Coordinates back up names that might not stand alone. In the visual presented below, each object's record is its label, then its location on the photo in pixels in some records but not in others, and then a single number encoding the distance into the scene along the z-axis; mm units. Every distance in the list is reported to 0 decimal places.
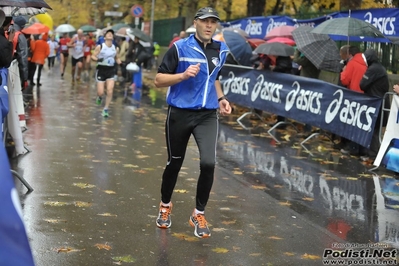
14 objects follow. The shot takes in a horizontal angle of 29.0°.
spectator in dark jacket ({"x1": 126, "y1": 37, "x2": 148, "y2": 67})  30142
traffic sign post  38188
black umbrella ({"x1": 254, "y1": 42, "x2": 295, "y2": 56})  17250
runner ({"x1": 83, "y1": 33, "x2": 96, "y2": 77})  33500
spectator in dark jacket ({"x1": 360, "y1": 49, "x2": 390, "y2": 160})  12805
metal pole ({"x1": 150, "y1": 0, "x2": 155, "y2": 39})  39959
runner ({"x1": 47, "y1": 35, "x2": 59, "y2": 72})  35156
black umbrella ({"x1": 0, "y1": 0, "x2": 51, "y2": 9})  8289
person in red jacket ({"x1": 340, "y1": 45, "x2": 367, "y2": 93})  13734
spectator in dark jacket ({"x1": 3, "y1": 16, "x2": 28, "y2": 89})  13345
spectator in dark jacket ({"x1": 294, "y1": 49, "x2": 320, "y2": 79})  17156
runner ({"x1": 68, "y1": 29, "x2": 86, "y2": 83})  27672
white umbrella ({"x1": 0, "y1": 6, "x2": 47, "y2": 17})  10297
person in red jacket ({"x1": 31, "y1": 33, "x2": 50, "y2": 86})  24688
